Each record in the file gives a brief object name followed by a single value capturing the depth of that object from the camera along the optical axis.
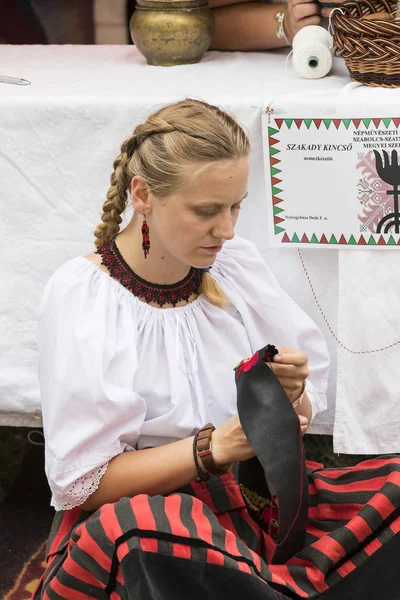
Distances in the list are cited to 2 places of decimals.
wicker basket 2.35
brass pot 2.60
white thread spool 2.54
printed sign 2.40
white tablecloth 2.46
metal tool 2.57
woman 1.98
